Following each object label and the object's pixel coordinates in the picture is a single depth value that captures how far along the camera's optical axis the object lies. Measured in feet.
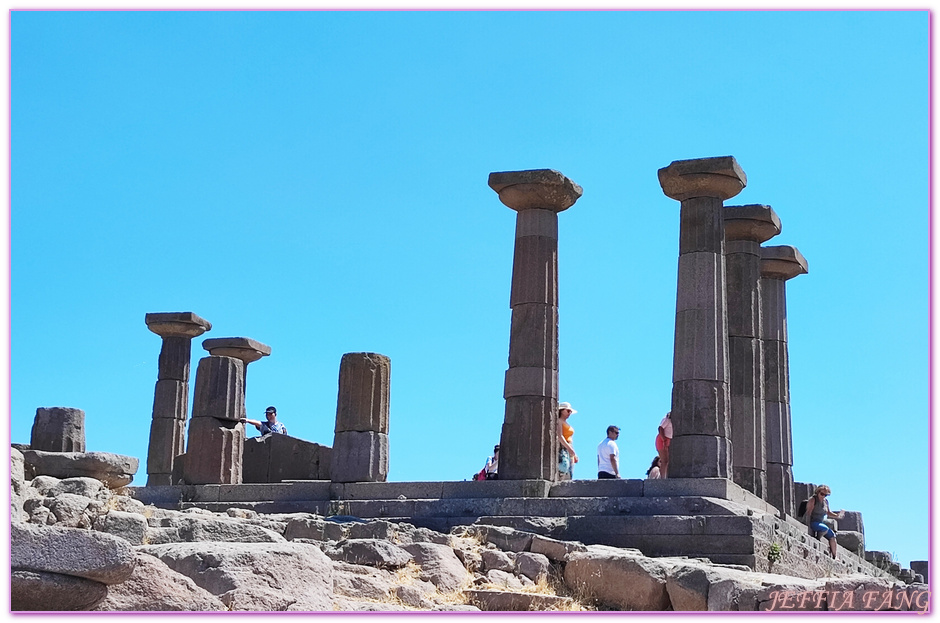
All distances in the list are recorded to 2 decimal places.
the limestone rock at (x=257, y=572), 37.24
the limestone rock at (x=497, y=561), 50.52
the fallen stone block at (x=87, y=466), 58.59
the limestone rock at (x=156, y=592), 33.99
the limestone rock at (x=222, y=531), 49.98
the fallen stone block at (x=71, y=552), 30.94
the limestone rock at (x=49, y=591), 30.83
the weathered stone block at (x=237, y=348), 99.04
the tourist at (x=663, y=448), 74.63
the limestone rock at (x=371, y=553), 46.88
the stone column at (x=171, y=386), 98.73
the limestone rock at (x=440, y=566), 46.78
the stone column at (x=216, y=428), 75.92
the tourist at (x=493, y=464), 77.71
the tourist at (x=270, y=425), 86.48
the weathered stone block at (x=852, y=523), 92.02
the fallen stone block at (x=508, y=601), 44.37
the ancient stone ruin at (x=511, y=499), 38.83
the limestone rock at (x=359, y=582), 42.52
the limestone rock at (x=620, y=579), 46.03
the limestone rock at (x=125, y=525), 46.57
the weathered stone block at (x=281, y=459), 83.25
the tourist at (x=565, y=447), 74.64
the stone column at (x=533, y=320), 71.72
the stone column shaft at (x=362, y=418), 73.15
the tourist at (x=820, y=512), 76.02
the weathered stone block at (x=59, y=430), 73.87
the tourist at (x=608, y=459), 70.03
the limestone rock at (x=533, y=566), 50.49
